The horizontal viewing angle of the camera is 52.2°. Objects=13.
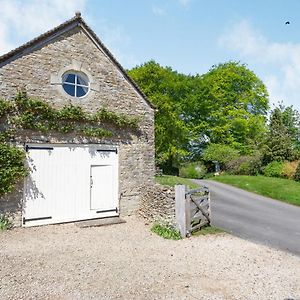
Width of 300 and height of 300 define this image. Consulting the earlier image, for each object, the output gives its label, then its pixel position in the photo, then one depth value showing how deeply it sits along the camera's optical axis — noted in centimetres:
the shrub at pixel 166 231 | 1035
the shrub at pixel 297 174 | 2487
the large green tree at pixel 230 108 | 3834
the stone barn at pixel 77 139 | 1095
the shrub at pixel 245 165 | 3054
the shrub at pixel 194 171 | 3766
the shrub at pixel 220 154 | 3462
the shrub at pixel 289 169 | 2634
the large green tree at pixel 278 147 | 2941
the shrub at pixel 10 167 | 1021
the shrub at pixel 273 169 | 2772
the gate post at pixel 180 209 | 1048
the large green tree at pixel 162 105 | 2608
